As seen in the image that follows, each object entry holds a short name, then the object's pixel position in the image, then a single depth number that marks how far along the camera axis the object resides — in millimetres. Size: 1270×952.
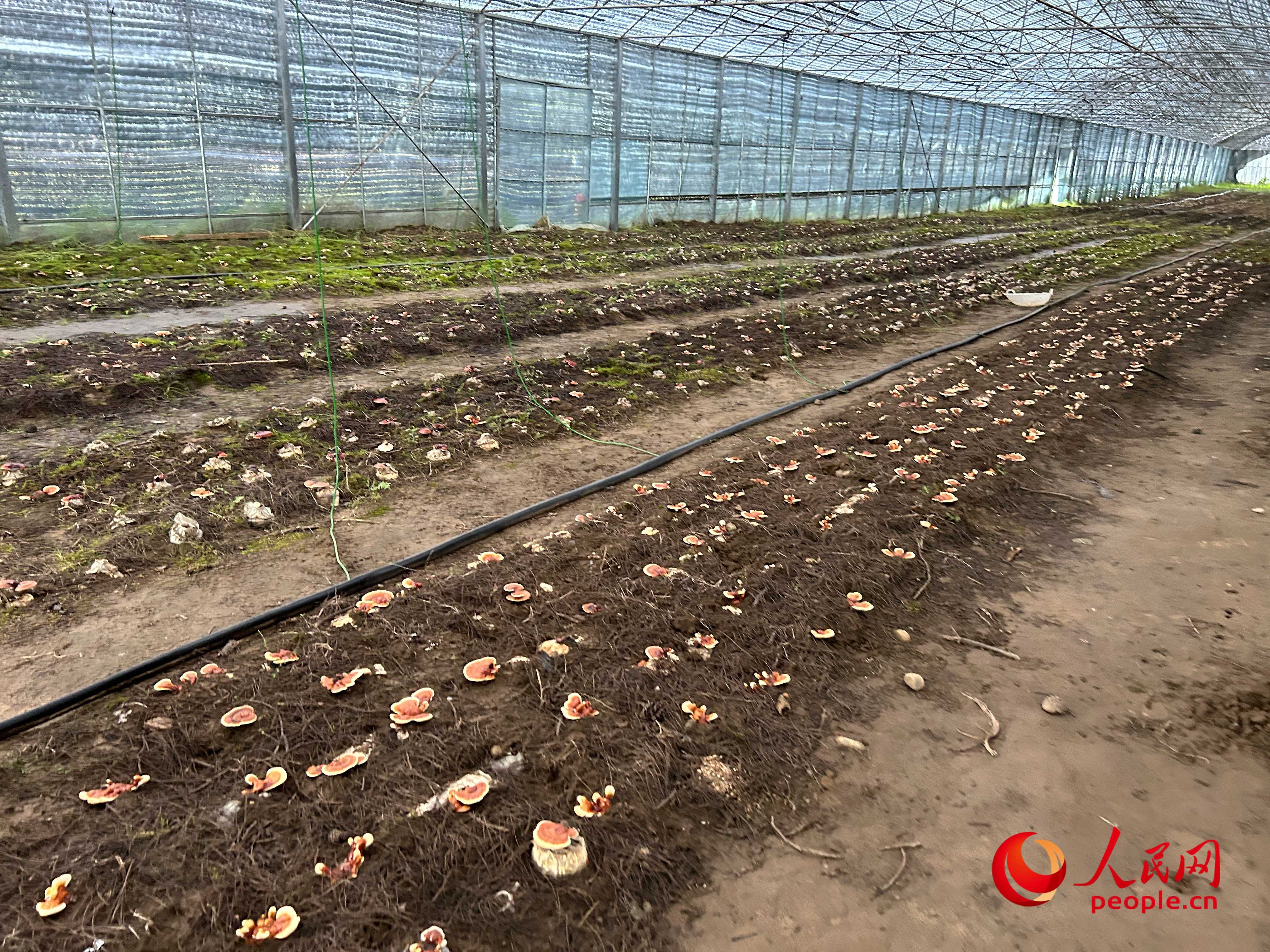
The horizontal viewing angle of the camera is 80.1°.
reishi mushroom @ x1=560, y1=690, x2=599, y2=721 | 2996
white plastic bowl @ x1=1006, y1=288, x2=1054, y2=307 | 12836
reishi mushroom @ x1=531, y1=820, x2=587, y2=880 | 2363
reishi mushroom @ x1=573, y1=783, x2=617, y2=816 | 2572
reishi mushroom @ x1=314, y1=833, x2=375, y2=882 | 2295
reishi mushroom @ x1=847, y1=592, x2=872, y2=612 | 3877
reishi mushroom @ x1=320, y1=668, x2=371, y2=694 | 3096
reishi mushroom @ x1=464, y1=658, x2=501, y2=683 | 3217
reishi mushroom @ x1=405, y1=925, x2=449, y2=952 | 2105
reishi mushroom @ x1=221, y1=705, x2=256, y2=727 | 2869
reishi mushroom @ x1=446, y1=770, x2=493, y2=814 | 2555
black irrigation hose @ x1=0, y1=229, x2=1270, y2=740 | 3006
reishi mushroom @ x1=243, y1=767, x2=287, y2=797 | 2609
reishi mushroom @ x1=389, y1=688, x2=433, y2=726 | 2930
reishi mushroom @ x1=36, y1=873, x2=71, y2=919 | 2115
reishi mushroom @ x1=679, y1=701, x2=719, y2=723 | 3029
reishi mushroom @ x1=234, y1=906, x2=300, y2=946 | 2105
